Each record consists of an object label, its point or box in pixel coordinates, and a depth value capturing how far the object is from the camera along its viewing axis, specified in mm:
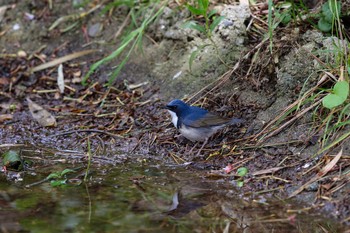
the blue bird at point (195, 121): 12953
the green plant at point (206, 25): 13492
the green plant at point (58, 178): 11617
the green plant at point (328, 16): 13023
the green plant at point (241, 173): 11420
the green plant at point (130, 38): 14906
